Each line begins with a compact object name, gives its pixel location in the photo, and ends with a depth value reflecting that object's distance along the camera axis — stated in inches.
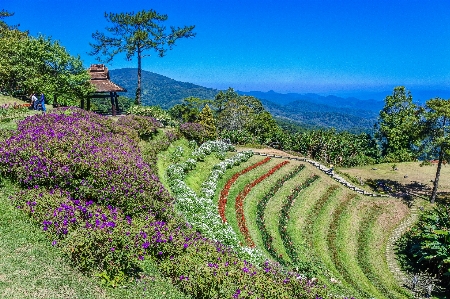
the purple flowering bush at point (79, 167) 487.5
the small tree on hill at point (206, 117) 1895.7
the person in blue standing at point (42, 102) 970.7
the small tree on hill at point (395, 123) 1932.8
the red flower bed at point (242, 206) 731.0
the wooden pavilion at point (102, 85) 1256.9
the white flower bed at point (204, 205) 610.2
